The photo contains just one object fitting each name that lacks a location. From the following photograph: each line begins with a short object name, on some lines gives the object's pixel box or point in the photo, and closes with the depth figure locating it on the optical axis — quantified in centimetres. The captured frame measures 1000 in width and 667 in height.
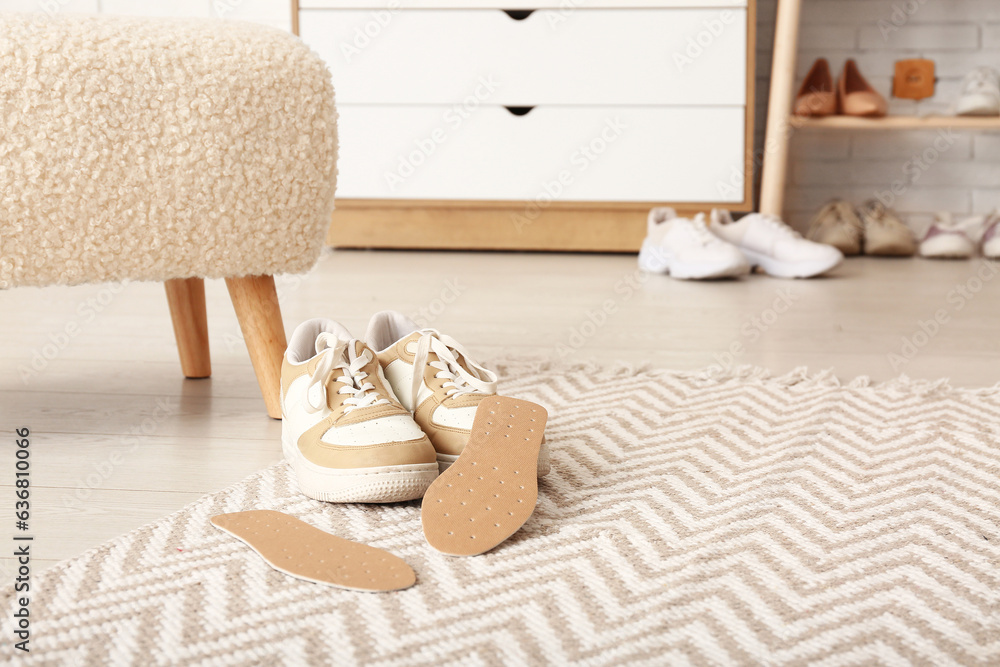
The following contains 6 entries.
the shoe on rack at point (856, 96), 208
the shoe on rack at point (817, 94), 213
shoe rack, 199
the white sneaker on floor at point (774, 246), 185
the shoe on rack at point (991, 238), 205
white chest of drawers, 201
